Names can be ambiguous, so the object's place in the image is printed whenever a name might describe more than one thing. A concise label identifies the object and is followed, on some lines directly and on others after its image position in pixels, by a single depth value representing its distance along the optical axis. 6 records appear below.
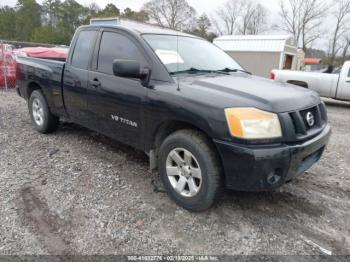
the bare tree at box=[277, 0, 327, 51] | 48.06
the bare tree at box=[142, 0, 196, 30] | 45.69
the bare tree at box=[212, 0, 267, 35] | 56.62
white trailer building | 20.38
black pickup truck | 2.53
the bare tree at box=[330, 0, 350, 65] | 45.17
